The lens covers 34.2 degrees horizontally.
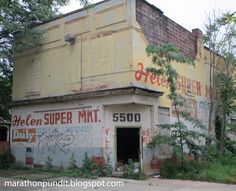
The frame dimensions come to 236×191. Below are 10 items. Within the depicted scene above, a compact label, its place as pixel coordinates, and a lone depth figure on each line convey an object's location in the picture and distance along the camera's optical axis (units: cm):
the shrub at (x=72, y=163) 1728
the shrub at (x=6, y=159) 1965
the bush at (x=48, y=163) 1814
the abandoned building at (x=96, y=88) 1653
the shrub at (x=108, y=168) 1582
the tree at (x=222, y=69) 2112
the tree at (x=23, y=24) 1870
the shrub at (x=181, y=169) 1590
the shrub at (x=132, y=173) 1542
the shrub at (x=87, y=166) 1633
